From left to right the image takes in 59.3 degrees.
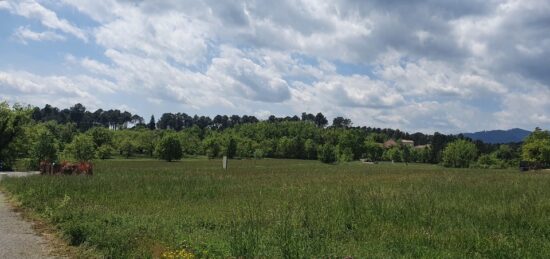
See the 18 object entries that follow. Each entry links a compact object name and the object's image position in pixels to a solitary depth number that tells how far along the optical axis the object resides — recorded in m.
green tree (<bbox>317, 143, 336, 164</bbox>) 131.38
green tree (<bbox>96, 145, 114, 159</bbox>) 104.38
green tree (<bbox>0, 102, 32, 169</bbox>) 56.90
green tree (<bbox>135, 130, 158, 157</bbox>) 149.12
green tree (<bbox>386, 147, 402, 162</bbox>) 164.93
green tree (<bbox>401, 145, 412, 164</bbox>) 167.23
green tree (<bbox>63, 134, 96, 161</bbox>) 69.81
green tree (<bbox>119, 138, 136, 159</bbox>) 144.25
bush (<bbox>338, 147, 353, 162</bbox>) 132.05
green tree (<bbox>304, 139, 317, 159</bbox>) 156.62
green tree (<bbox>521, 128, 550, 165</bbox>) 94.62
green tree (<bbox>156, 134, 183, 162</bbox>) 121.56
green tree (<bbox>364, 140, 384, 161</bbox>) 167.50
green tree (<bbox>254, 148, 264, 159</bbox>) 145.25
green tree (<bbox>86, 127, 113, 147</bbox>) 133.38
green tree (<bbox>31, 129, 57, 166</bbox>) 57.84
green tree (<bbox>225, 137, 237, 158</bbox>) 145.75
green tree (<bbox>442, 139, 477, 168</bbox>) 124.12
